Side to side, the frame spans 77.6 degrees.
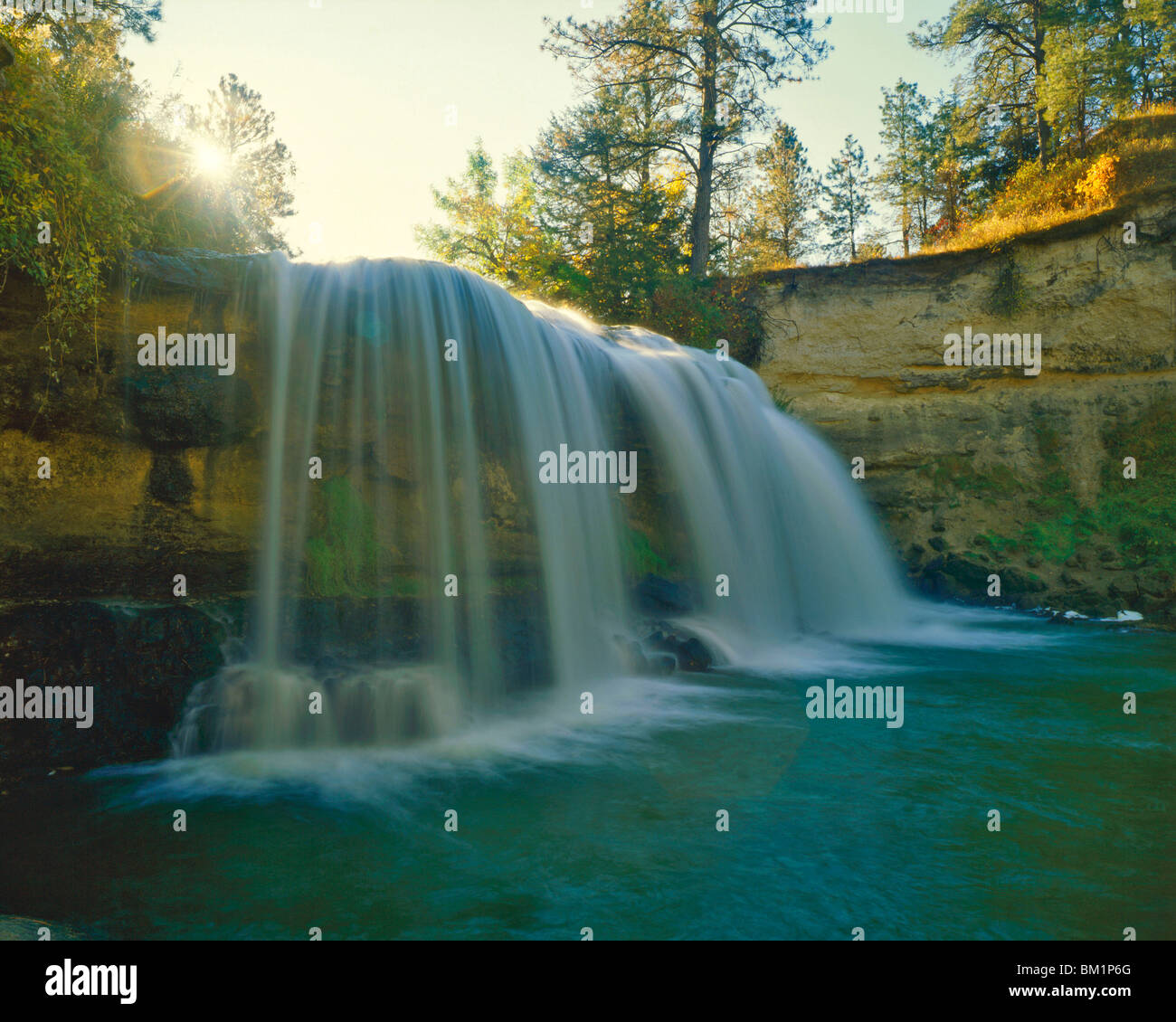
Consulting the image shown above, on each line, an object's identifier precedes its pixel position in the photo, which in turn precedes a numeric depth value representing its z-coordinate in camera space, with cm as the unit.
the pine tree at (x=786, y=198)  3822
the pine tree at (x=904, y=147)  3459
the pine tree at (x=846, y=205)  3947
